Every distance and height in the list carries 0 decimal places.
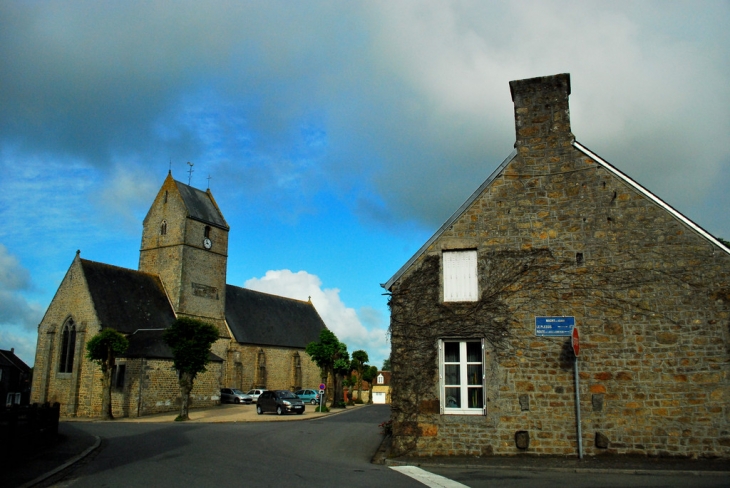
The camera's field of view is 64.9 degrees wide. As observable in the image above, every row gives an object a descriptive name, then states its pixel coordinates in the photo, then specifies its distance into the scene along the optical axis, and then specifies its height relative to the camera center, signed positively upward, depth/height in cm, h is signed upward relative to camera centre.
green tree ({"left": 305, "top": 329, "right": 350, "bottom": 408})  3956 +3
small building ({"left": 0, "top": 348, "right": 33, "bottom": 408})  5374 -224
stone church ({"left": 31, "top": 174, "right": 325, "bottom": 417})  3488 +227
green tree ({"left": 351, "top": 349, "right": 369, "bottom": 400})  4931 -33
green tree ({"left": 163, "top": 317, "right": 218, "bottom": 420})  3039 +29
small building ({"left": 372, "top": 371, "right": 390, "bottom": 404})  6938 -475
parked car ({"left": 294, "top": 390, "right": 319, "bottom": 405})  4844 -351
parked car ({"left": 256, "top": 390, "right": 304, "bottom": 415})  3306 -285
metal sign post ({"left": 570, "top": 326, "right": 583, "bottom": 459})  1201 -60
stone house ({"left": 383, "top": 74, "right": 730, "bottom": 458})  1212 +90
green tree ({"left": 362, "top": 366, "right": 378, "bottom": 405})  5725 -203
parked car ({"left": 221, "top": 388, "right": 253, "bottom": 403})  4419 -334
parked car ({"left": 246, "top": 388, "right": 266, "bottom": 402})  4555 -322
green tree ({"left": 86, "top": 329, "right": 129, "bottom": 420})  3130 -9
